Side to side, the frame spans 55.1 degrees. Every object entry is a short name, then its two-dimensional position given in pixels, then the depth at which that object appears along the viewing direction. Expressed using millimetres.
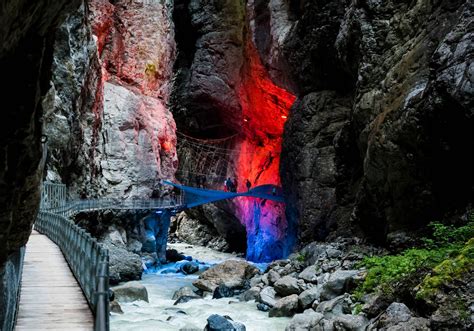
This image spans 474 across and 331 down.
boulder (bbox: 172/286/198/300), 16448
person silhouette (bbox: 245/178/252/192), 33531
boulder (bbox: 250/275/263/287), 17156
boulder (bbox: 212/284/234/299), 16109
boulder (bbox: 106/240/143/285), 19289
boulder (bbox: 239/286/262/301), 15104
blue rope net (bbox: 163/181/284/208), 27372
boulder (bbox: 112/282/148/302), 15352
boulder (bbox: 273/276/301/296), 13931
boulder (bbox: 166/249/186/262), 34250
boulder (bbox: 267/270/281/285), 16266
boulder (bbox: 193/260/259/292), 17544
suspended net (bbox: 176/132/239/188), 37094
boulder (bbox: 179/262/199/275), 25984
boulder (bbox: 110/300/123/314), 13387
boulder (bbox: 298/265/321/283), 14153
